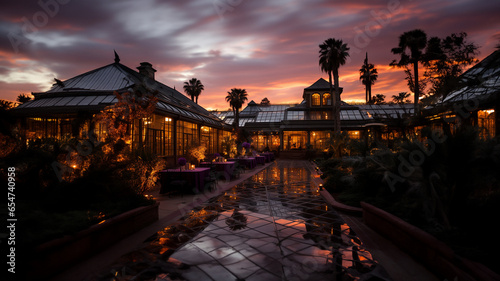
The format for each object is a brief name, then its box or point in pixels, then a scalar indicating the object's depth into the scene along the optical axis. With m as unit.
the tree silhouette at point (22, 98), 23.13
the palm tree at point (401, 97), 44.25
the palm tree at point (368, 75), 44.72
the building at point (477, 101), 8.45
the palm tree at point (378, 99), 47.44
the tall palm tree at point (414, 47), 21.36
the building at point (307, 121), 33.56
